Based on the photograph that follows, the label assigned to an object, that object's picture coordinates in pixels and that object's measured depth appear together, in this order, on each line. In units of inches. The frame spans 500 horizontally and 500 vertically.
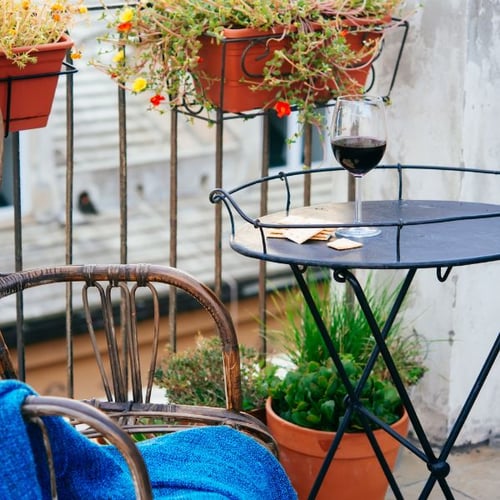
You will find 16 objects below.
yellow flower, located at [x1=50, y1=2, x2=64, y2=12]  130.6
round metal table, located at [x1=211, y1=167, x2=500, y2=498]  106.7
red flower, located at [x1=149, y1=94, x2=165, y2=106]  145.4
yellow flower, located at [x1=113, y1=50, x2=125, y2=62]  143.9
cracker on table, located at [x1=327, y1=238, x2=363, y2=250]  111.4
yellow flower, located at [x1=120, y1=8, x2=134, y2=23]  141.2
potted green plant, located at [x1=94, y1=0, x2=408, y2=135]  139.9
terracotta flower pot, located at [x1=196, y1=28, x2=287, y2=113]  139.9
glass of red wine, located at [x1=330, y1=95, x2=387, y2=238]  115.3
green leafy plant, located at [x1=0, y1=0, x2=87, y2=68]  124.1
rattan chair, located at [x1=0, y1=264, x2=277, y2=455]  116.6
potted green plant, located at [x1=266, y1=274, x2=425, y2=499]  140.7
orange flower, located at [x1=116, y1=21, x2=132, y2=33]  143.2
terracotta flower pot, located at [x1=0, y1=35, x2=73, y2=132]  127.0
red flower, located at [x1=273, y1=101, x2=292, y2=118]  142.8
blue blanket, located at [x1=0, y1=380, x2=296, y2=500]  87.6
